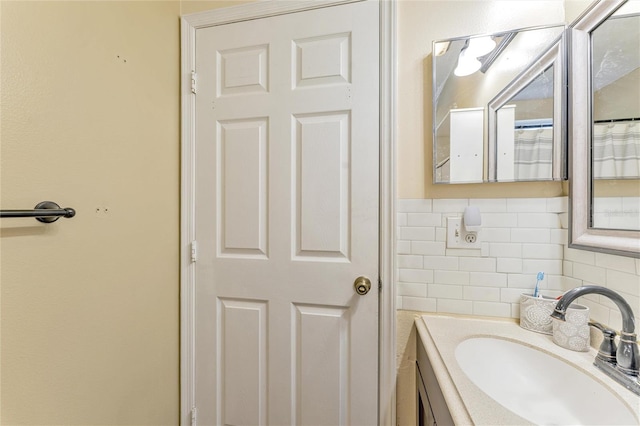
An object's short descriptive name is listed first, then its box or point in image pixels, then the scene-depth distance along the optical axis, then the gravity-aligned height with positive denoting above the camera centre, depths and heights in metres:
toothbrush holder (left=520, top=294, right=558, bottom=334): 0.88 -0.34
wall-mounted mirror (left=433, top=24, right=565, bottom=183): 0.93 +0.43
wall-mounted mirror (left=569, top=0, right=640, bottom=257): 0.68 +0.24
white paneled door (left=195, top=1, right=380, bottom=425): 1.05 -0.03
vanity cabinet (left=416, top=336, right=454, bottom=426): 0.69 -0.56
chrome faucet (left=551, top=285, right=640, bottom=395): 0.61 -0.30
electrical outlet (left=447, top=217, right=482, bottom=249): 1.00 -0.09
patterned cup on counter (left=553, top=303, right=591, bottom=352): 0.76 -0.35
